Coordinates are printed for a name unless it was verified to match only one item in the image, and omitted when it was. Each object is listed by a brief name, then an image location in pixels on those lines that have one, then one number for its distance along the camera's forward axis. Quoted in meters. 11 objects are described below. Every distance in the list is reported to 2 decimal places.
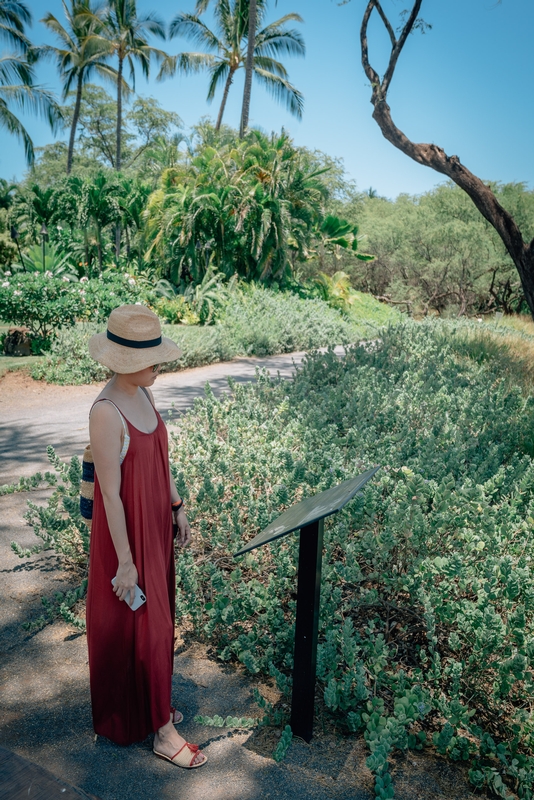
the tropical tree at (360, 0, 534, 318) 6.75
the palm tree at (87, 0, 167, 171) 31.70
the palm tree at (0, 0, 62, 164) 27.17
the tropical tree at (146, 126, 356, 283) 17.47
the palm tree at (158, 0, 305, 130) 28.42
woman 2.22
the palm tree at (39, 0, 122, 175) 31.73
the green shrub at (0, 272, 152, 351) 11.30
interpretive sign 2.20
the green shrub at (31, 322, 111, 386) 9.67
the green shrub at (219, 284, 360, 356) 13.02
